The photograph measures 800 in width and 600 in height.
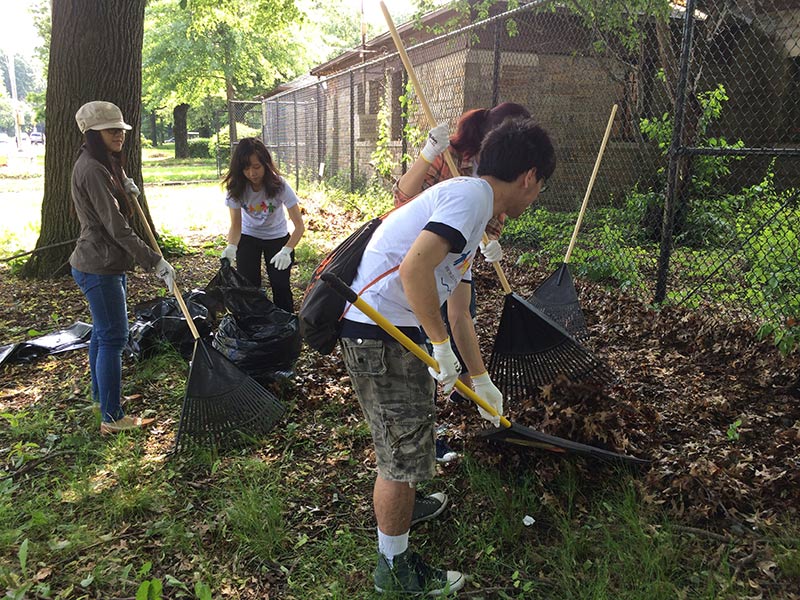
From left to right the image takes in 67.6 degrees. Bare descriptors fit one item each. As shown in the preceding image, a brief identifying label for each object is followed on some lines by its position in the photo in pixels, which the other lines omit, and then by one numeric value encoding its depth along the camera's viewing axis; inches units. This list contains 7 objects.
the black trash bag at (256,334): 142.6
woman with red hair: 111.1
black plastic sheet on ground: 173.0
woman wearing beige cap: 118.3
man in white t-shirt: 75.3
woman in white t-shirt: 161.9
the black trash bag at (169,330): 167.3
